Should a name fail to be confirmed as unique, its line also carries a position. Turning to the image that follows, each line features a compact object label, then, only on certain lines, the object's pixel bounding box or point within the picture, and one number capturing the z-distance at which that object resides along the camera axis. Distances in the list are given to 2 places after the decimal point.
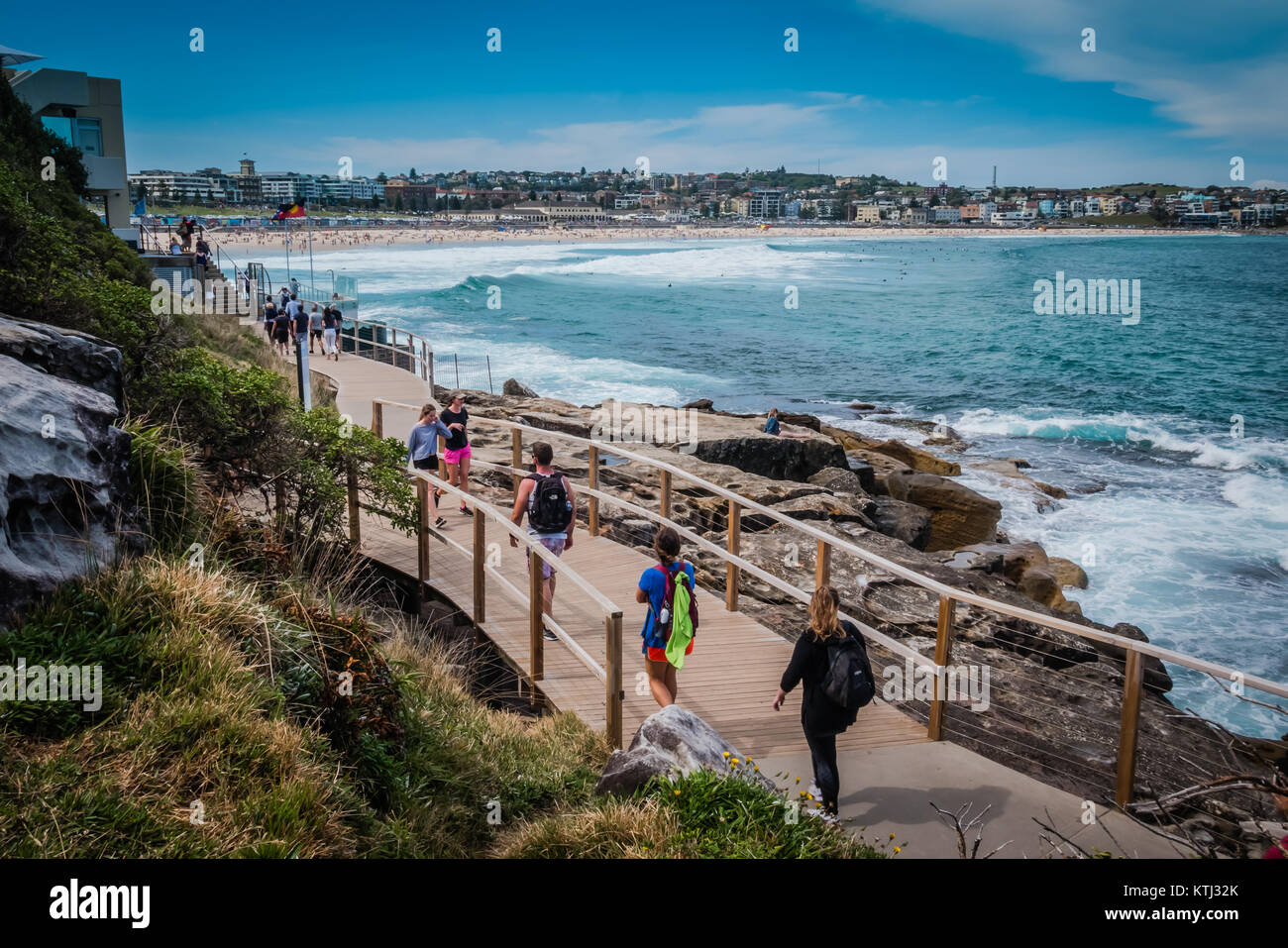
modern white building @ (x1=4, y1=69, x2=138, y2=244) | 38.41
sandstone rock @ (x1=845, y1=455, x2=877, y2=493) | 20.68
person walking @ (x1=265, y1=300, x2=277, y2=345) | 26.00
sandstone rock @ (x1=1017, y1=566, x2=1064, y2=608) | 14.99
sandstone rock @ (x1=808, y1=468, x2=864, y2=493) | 18.70
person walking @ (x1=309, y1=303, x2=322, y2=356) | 25.86
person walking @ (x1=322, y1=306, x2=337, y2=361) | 24.84
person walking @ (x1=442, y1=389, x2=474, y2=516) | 11.39
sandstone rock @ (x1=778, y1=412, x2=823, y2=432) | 27.90
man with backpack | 8.34
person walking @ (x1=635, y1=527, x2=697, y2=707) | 6.57
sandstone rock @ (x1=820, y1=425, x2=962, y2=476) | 24.91
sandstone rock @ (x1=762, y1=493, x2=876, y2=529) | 14.04
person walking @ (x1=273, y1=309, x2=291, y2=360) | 24.27
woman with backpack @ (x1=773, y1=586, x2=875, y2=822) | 5.59
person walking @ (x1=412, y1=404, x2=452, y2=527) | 11.15
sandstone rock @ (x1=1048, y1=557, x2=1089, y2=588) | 17.12
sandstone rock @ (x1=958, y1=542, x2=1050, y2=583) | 16.20
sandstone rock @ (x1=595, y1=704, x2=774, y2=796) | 5.02
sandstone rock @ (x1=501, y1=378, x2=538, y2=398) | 29.11
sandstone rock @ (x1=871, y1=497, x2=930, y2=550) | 17.16
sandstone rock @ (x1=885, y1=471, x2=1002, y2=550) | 18.84
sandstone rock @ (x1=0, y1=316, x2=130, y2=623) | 4.92
